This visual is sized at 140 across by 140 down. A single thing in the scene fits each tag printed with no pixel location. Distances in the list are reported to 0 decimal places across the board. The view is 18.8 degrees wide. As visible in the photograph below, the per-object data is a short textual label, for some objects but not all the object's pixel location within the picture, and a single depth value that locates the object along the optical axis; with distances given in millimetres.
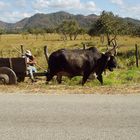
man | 16922
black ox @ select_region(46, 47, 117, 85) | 16469
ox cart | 15984
